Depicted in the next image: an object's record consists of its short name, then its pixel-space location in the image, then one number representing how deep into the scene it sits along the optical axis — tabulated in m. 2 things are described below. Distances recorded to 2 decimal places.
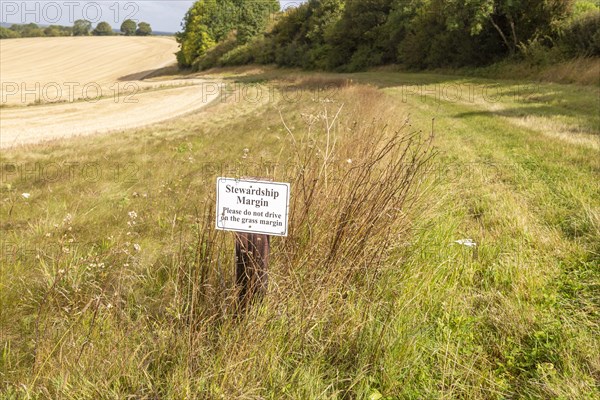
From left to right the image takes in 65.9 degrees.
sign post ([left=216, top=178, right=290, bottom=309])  2.54
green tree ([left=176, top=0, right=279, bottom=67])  61.28
